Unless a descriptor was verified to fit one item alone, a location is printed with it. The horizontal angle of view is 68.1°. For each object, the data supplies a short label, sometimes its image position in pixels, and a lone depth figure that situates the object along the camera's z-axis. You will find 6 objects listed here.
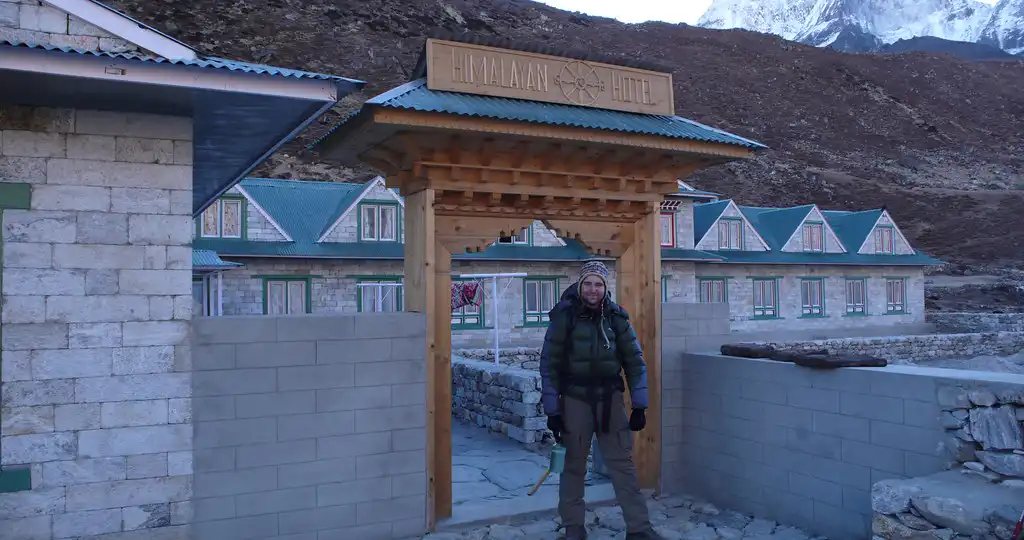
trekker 5.62
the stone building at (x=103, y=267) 4.89
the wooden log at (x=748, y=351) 6.61
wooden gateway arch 6.06
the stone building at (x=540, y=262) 20.67
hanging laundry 18.77
